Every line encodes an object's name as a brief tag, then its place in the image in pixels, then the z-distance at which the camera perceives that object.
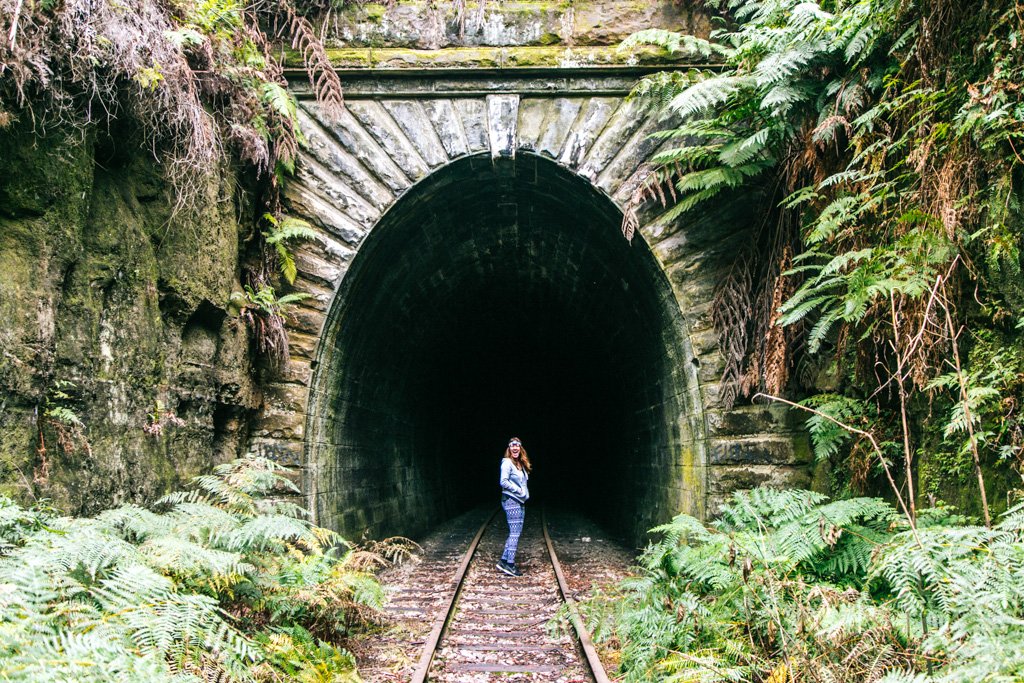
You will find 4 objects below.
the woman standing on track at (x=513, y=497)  8.34
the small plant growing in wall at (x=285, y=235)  6.84
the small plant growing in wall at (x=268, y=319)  6.80
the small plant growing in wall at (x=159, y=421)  5.27
